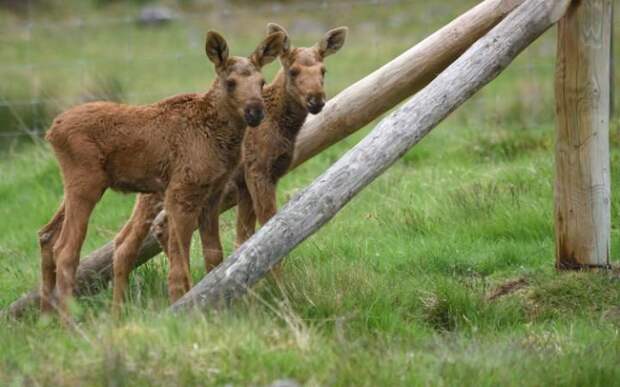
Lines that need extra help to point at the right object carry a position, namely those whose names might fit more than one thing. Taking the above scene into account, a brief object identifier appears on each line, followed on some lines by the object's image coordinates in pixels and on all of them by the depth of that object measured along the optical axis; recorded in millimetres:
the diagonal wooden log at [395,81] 18203
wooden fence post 18016
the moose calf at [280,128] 19172
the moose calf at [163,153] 17016
